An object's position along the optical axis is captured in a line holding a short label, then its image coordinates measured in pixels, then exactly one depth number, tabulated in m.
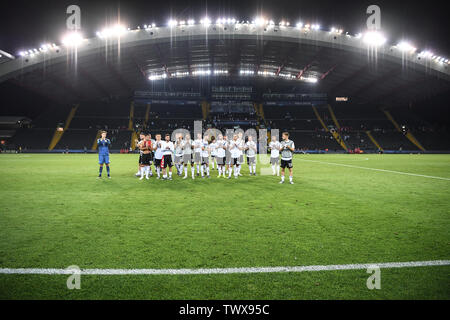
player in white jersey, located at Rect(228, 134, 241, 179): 11.64
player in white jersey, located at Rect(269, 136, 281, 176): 11.54
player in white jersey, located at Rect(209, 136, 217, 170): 12.89
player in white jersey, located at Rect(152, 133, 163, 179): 11.24
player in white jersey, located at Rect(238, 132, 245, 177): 11.82
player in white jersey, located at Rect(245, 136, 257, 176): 12.37
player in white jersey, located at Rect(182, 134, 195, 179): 11.39
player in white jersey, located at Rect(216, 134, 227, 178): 12.01
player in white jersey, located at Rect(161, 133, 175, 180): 10.75
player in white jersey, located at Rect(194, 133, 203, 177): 11.90
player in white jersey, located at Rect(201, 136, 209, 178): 12.23
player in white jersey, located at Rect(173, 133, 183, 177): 11.16
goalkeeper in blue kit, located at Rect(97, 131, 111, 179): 11.07
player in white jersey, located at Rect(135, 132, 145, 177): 10.89
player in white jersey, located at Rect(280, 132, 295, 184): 9.56
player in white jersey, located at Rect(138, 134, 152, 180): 10.93
